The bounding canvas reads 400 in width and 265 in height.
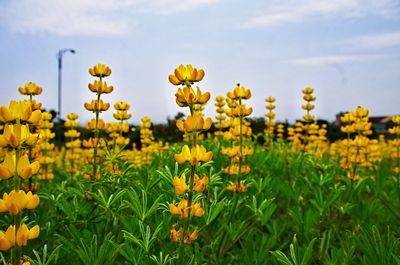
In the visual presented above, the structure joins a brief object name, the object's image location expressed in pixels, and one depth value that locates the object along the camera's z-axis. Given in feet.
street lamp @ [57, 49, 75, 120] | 65.72
